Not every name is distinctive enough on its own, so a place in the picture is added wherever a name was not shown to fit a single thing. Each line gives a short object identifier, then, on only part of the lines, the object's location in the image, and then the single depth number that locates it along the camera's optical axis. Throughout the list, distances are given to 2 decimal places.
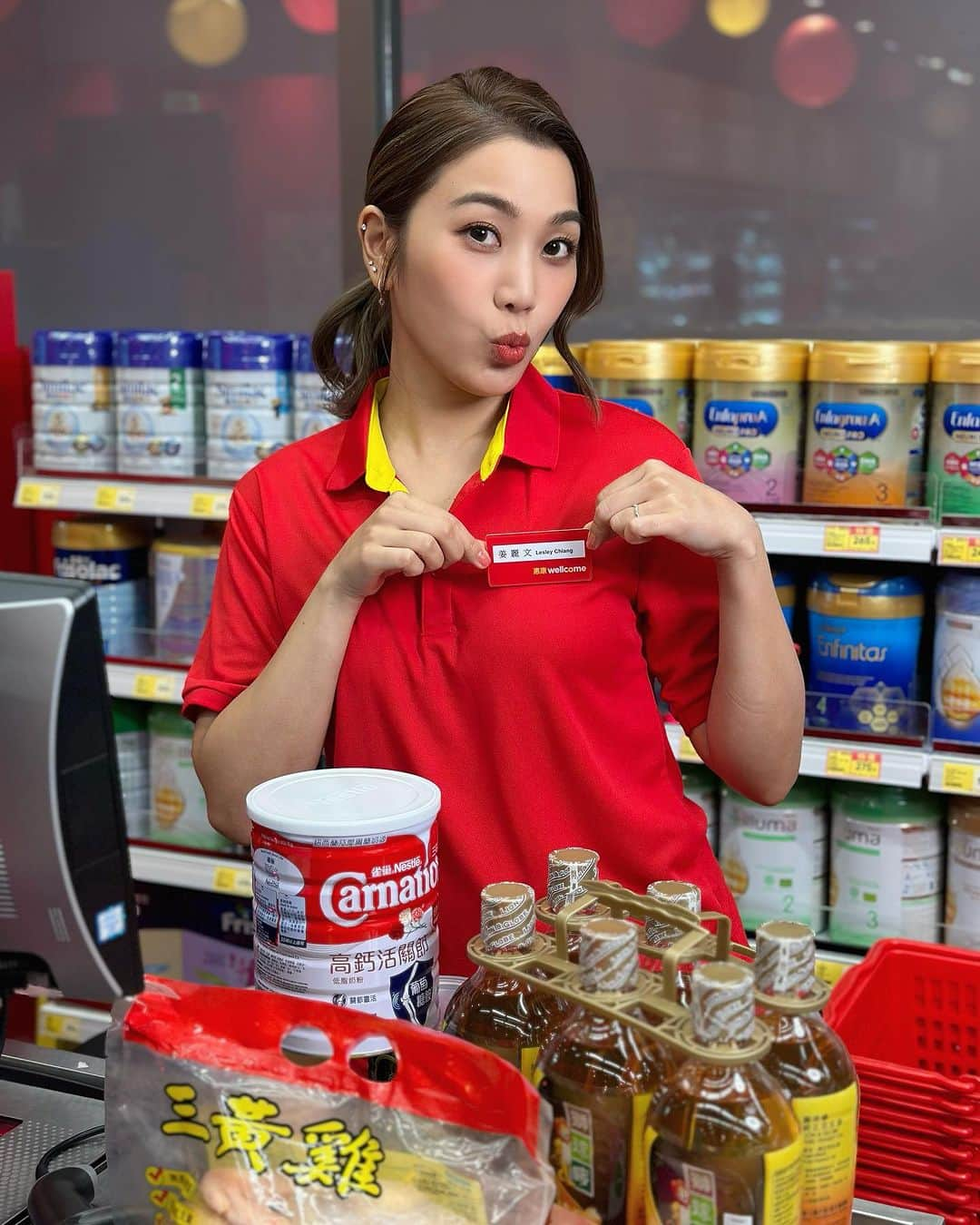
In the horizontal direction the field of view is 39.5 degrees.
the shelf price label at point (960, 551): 2.31
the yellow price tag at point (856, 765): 2.43
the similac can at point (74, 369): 2.97
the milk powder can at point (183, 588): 2.99
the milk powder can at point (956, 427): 2.28
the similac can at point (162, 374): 2.89
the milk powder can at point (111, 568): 3.07
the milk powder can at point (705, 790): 2.67
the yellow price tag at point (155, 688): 3.00
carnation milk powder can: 0.89
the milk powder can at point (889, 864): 2.51
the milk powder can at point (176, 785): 3.12
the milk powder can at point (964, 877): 2.47
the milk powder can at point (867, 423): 2.30
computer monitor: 0.89
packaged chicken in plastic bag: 0.77
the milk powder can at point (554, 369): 2.50
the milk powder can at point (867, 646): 2.41
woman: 1.25
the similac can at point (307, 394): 2.79
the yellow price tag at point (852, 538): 2.35
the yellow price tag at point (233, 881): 3.03
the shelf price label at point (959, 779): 2.38
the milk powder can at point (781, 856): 2.57
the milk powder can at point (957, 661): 2.38
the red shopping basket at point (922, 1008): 1.41
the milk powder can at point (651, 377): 2.46
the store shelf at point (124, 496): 2.86
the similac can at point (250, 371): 2.80
